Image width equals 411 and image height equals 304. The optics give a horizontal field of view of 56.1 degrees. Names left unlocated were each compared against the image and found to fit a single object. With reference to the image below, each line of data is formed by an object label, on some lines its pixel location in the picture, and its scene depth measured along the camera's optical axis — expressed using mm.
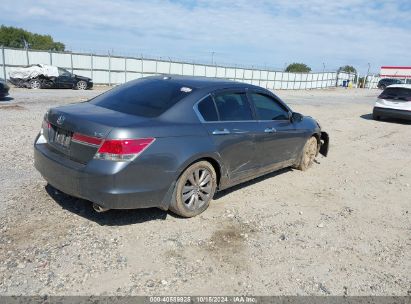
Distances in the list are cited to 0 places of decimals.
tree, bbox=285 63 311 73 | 105938
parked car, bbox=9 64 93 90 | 22438
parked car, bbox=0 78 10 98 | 14484
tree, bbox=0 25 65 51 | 83162
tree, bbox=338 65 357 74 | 77025
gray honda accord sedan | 3805
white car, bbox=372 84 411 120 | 14680
